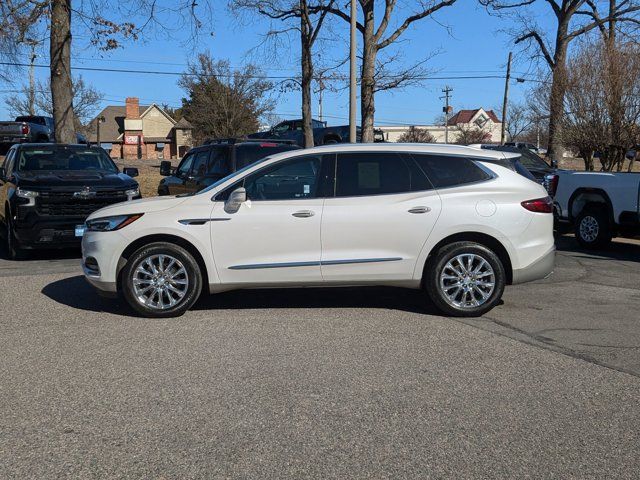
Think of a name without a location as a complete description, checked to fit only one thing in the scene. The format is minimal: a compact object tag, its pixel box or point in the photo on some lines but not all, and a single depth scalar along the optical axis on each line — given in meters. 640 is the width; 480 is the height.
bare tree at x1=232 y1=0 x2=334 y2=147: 20.56
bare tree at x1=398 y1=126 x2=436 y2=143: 69.50
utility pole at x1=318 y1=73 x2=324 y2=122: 21.44
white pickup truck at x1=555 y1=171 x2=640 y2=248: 11.22
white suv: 6.81
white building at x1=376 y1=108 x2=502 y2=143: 93.90
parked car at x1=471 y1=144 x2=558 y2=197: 13.05
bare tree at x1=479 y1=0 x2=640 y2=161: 19.20
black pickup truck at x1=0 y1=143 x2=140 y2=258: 10.20
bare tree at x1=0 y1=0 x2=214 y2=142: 16.66
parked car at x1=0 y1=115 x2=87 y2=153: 26.88
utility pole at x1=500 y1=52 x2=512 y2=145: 49.59
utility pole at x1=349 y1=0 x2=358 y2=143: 16.22
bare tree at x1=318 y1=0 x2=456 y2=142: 18.12
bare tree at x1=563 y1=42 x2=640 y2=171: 16.45
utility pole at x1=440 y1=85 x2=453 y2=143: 82.21
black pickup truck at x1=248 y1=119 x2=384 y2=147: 25.44
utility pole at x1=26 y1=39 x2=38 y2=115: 49.00
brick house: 65.88
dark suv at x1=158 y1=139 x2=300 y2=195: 11.27
